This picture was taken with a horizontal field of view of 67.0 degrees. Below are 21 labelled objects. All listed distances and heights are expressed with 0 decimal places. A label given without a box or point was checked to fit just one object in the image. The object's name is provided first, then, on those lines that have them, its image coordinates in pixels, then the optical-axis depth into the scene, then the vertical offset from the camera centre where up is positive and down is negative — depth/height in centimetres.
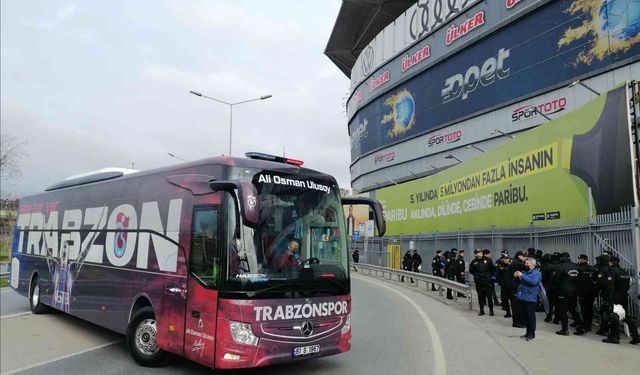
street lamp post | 2380 +754
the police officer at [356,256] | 3680 -55
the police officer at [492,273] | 1293 -63
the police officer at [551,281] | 1103 -72
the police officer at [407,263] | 2377 -68
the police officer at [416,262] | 2277 -60
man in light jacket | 923 -84
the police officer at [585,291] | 980 -83
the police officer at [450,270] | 1650 -71
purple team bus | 566 -21
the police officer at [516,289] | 1098 -92
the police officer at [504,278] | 1172 -70
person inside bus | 596 -11
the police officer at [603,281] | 923 -60
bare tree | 3682 +658
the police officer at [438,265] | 1900 -62
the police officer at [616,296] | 896 -85
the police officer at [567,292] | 986 -85
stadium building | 2575 +1238
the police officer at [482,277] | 1259 -71
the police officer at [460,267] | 1620 -59
